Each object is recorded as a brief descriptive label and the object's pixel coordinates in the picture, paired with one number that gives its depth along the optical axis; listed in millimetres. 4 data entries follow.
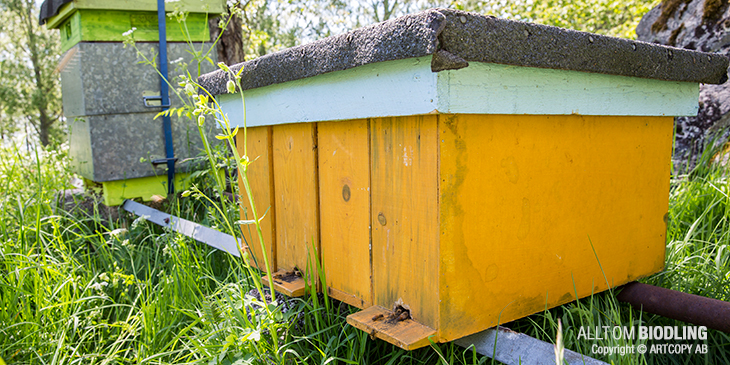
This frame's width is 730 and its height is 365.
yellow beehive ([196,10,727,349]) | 1062
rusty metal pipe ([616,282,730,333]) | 1289
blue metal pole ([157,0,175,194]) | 3109
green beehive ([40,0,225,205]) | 3033
